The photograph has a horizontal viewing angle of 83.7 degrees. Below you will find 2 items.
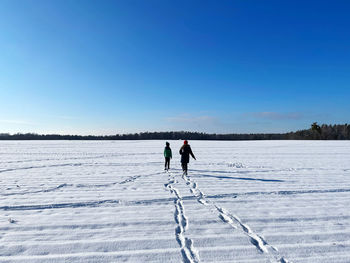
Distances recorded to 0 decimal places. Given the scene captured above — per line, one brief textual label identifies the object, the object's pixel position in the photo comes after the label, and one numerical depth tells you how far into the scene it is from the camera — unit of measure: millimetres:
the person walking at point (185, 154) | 9559
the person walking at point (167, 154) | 10792
